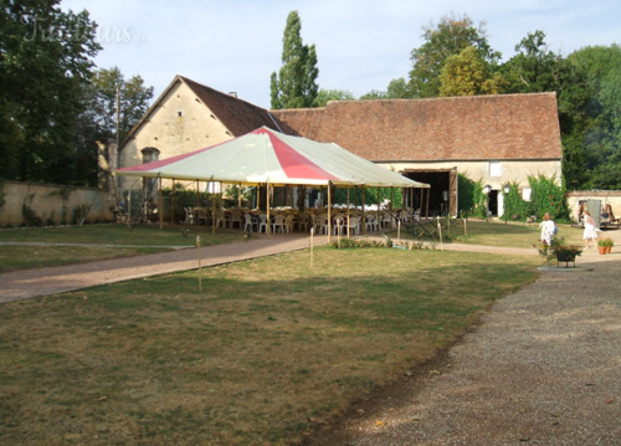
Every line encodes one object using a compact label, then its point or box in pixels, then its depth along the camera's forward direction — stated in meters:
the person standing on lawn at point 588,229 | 17.77
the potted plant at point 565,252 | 12.33
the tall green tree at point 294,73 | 48.03
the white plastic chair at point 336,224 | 19.91
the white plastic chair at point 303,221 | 21.85
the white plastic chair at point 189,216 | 22.64
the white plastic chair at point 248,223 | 20.92
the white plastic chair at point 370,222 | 22.55
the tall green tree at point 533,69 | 43.78
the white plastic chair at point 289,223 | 21.38
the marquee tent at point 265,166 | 18.41
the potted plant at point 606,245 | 15.42
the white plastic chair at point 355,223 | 19.73
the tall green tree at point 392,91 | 72.43
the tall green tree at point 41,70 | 18.72
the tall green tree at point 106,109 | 37.91
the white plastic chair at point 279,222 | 20.95
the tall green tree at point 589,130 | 43.38
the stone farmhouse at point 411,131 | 29.77
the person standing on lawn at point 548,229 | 15.88
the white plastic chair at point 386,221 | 24.94
